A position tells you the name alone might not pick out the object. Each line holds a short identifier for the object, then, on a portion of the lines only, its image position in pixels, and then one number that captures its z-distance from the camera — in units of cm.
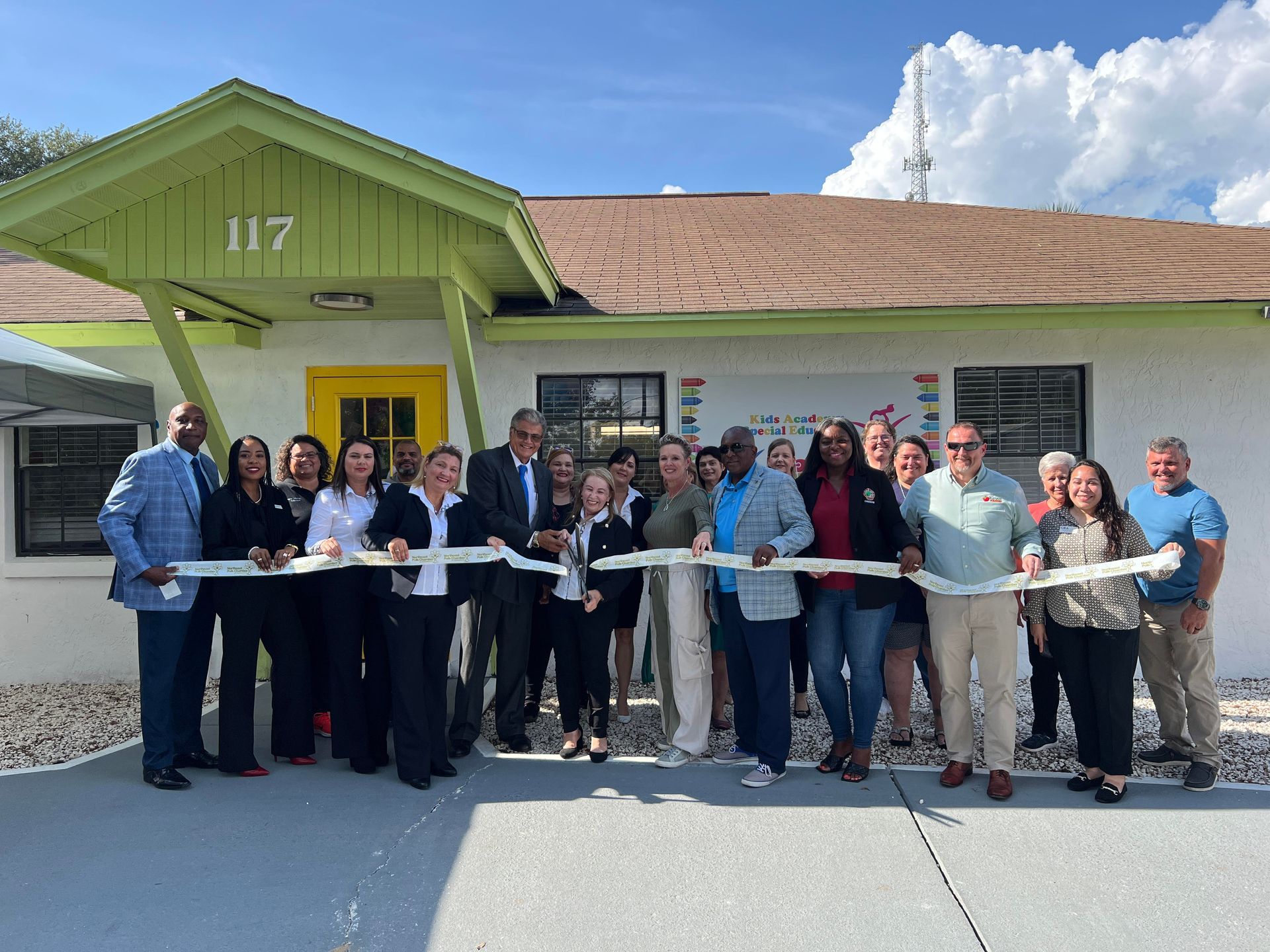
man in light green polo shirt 434
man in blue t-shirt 444
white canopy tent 539
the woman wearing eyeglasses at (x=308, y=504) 503
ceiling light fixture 630
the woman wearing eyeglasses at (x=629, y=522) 534
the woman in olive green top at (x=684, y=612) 477
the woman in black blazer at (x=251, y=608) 471
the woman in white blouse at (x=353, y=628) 471
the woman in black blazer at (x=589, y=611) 492
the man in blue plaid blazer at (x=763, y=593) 451
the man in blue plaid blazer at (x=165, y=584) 455
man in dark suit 503
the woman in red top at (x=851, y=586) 449
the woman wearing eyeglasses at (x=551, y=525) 530
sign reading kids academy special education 717
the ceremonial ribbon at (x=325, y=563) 461
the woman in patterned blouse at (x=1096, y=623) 424
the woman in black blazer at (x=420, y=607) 454
